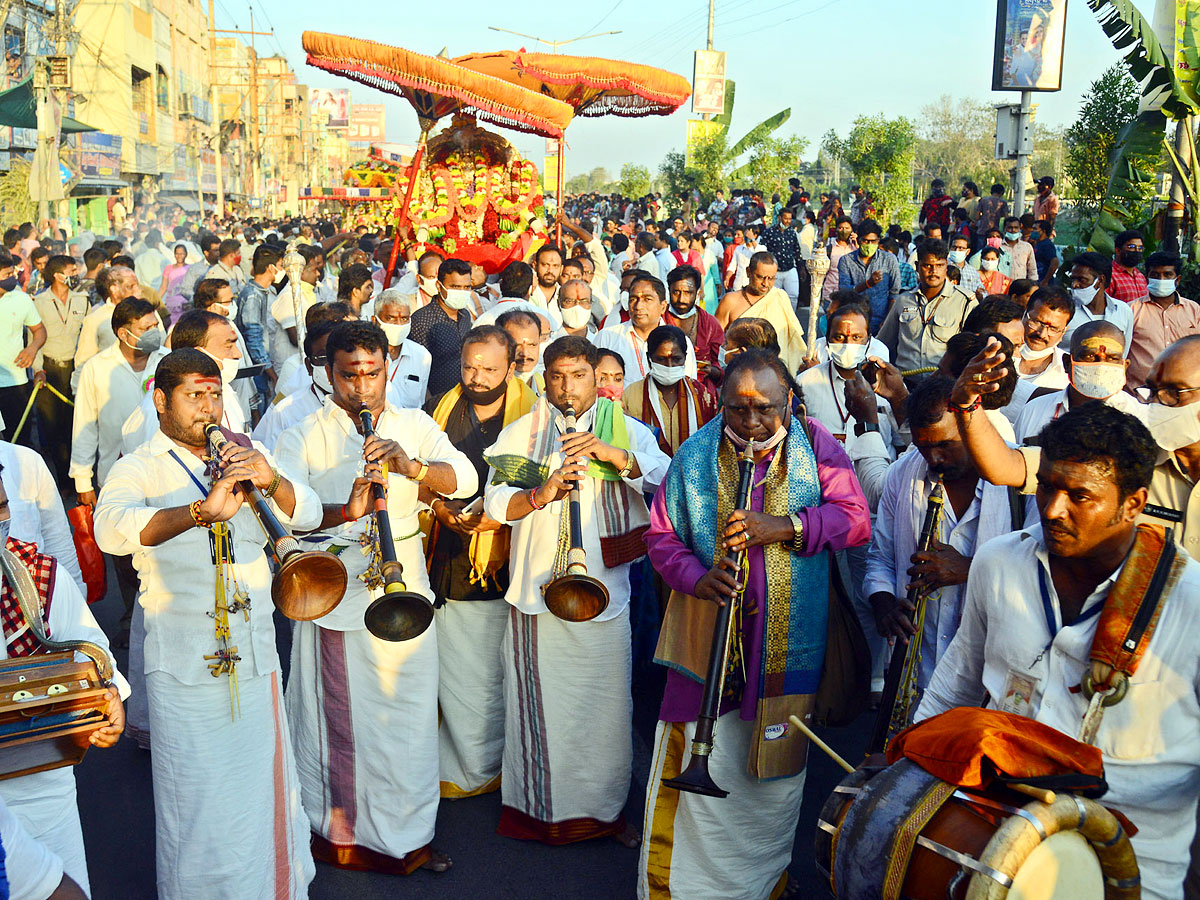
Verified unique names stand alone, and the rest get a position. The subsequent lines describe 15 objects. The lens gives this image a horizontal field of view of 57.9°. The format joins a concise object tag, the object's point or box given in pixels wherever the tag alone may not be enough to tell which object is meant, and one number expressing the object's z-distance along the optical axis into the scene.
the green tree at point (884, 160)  23.97
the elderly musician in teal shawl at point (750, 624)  3.95
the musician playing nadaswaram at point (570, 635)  4.68
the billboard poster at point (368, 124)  73.06
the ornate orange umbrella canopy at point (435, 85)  10.88
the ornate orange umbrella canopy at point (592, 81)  12.55
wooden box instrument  2.80
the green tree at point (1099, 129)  18.06
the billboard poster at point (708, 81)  30.48
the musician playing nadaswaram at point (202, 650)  3.84
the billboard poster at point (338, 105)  73.88
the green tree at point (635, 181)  51.20
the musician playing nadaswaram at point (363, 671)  4.43
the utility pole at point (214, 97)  43.54
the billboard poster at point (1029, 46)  21.72
